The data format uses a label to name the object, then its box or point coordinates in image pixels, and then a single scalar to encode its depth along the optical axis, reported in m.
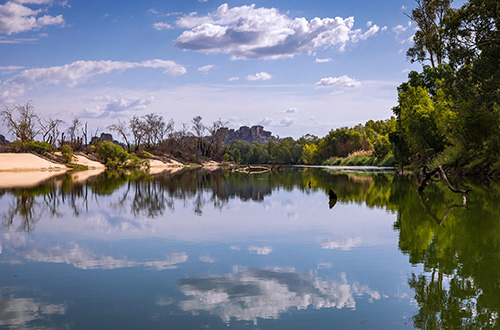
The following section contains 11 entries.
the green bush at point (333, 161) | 104.76
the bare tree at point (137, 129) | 103.75
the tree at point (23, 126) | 77.20
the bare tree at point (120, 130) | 103.44
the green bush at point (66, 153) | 71.94
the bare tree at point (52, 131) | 84.44
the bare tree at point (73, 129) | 89.64
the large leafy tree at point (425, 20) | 42.16
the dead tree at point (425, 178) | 25.59
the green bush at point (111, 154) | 80.88
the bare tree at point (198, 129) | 113.94
